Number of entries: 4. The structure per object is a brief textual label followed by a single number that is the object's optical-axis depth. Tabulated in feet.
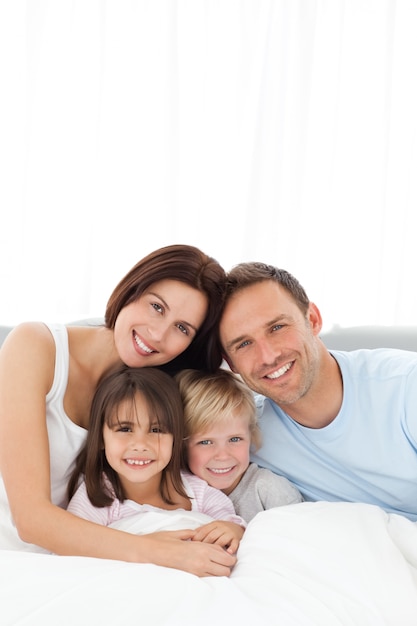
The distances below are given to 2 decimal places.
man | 6.40
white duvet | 4.20
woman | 5.38
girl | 6.33
